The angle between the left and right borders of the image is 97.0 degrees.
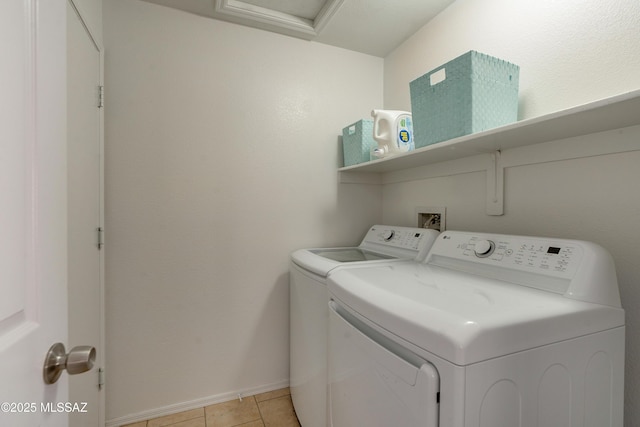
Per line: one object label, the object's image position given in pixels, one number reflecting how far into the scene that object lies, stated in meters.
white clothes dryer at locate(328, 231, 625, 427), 0.61
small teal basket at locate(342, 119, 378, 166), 1.78
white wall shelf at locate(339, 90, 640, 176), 0.77
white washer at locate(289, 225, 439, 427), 1.27
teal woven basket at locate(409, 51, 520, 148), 1.08
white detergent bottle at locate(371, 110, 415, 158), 1.60
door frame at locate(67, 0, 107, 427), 1.47
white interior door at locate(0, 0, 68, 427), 0.44
